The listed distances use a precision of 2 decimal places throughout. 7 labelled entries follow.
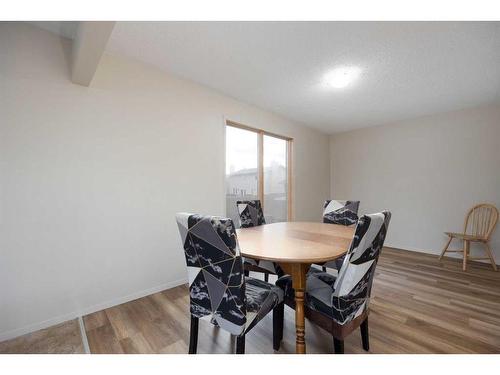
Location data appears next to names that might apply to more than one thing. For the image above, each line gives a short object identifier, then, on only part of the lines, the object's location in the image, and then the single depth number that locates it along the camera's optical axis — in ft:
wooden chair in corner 9.96
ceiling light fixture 7.71
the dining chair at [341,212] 8.63
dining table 4.03
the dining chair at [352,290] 3.76
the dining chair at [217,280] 3.49
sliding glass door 10.40
